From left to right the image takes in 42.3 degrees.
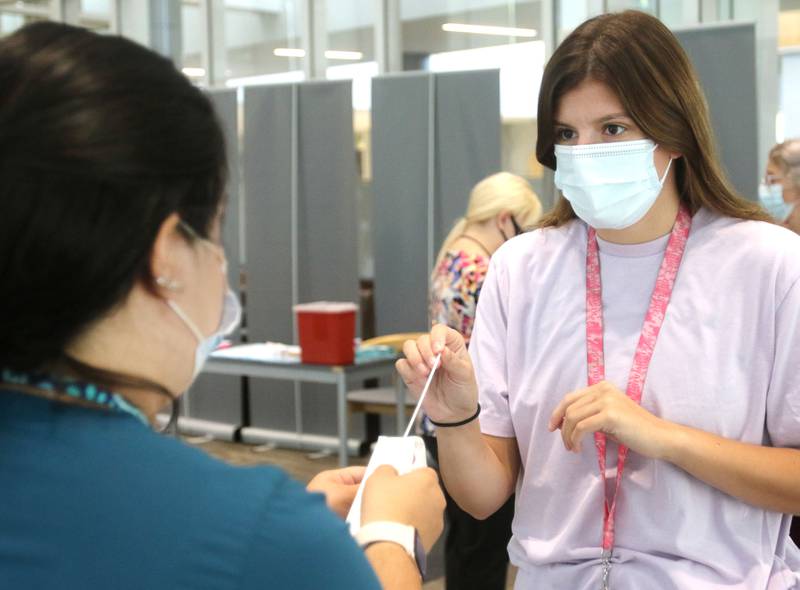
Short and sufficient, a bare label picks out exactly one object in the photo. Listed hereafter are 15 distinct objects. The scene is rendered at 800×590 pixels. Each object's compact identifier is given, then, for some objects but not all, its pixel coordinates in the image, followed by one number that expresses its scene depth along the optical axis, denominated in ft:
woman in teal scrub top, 2.59
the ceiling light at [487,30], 20.89
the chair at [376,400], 18.67
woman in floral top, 11.60
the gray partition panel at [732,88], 16.58
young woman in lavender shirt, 4.75
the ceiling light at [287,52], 24.12
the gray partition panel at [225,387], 23.20
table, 17.16
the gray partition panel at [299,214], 21.76
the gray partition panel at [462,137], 19.69
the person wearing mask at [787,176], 12.62
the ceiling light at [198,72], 25.20
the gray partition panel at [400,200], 20.61
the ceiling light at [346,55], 23.32
